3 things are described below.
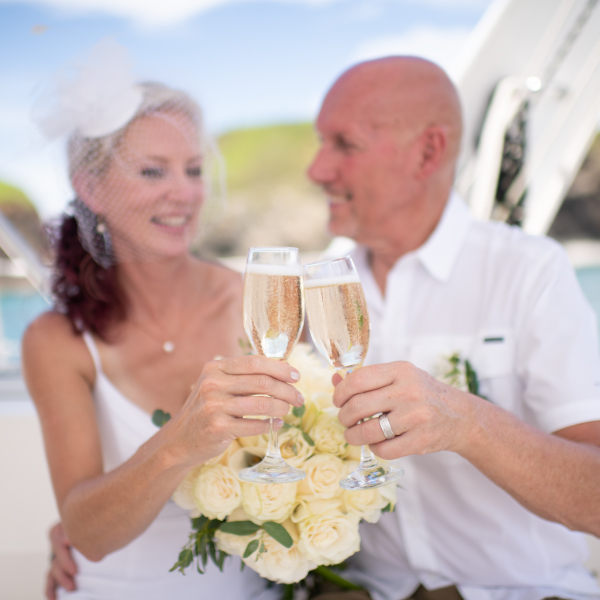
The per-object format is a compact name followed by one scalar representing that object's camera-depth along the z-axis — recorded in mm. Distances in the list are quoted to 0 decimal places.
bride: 1754
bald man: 1336
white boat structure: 3150
